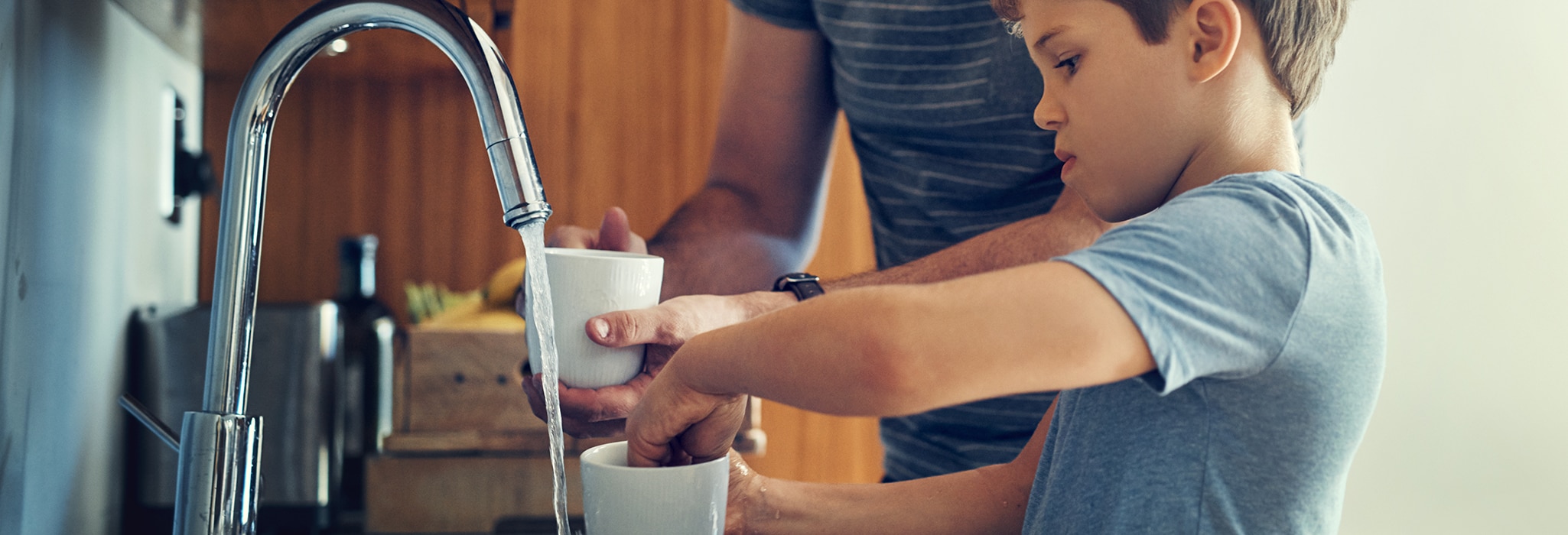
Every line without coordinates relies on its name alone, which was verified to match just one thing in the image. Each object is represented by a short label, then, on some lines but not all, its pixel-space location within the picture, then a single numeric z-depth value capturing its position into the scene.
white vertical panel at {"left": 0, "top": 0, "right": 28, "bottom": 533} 0.69
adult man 0.92
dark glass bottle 1.27
